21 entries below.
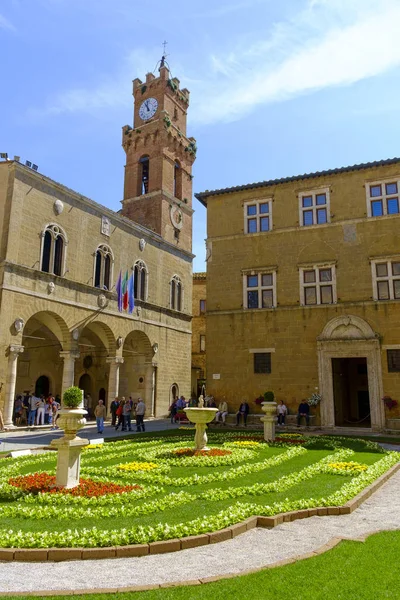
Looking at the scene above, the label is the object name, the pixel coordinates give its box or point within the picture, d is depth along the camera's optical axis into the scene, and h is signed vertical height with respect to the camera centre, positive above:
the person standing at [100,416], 22.95 -1.35
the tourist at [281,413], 23.41 -1.13
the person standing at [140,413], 23.44 -1.20
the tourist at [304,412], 23.03 -1.05
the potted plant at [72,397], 9.79 -0.17
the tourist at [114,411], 27.75 -1.30
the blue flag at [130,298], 32.88 +6.45
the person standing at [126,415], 24.78 -1.38
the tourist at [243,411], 24.11 -1.09
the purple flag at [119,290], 31.31 +6.69
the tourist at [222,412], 24.56 -1.16
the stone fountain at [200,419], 13.91 -0.88
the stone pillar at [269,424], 17.48 -1.28
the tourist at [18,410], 27.06 -1.28
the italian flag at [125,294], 31.77 +6.49
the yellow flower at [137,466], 11.55 -1.96
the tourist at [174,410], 30.89 -1.38
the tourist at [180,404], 31.61 -0.98
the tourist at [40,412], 27.00 -1.37
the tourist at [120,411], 26.48 -1.24
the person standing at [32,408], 26.88 -1.14
